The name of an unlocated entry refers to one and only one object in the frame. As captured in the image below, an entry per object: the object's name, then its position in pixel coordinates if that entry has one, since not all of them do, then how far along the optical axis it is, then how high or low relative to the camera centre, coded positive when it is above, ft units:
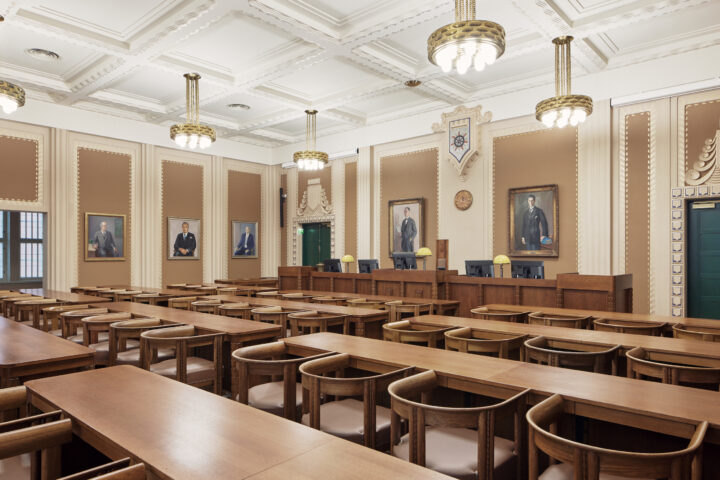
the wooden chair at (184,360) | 10.38 -2.61
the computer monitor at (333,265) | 29.04 -1.18
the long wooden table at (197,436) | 4.59 -2.16
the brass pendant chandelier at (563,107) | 18.89 +5.60
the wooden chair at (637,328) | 12.69 -2.26
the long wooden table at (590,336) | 9.67 -2.12
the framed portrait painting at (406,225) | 31.99 +1.46
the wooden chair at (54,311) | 15.52 -2.15
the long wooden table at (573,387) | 6.01 -2.11
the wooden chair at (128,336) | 12.25 -2.45
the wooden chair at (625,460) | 4.87 -2.27
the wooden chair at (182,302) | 19.55 -2.33
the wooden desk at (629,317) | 13.38 -2.20
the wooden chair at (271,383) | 8.46 -2.50
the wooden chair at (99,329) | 12.83 -2.29
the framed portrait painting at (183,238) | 35.22 +0.60
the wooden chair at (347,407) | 7.41 -2.68
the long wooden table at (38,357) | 8.34 -2.05
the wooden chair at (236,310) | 16.70 -2.30
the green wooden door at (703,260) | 21.68 -0.67
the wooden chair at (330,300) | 20.33 -2.36
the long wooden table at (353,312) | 15.46 -2.23
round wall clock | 29.55 +2.92
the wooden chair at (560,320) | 14.08 -2.29
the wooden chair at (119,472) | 4.29 -2.15
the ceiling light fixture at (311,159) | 28.58 +5.31
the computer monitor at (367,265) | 27.40 -1.13
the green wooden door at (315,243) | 38.37 +0.25
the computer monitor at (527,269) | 20.65 -1.05
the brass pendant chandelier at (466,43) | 12.80 +5.60
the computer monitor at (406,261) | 25.11 -0.82
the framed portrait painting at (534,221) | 26.11 +1.38
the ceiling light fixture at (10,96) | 17.84 +5.78
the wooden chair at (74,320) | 14.05 -2.26
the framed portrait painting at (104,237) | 30.96 +0.63
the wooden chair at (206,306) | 17.48 -2.23
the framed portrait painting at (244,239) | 39.11 +0.58
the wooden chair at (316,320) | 13.94 -2.26
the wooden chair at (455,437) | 6.10 -2.75
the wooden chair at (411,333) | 11.68 -2.26
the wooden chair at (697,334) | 11.62 -2.26
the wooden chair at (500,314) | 15.25 -2.29
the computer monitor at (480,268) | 22.91 -1.09
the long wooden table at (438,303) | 18.58 -2.30
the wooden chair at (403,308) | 16.98 -2.29
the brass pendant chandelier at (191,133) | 23.34 +5.63
